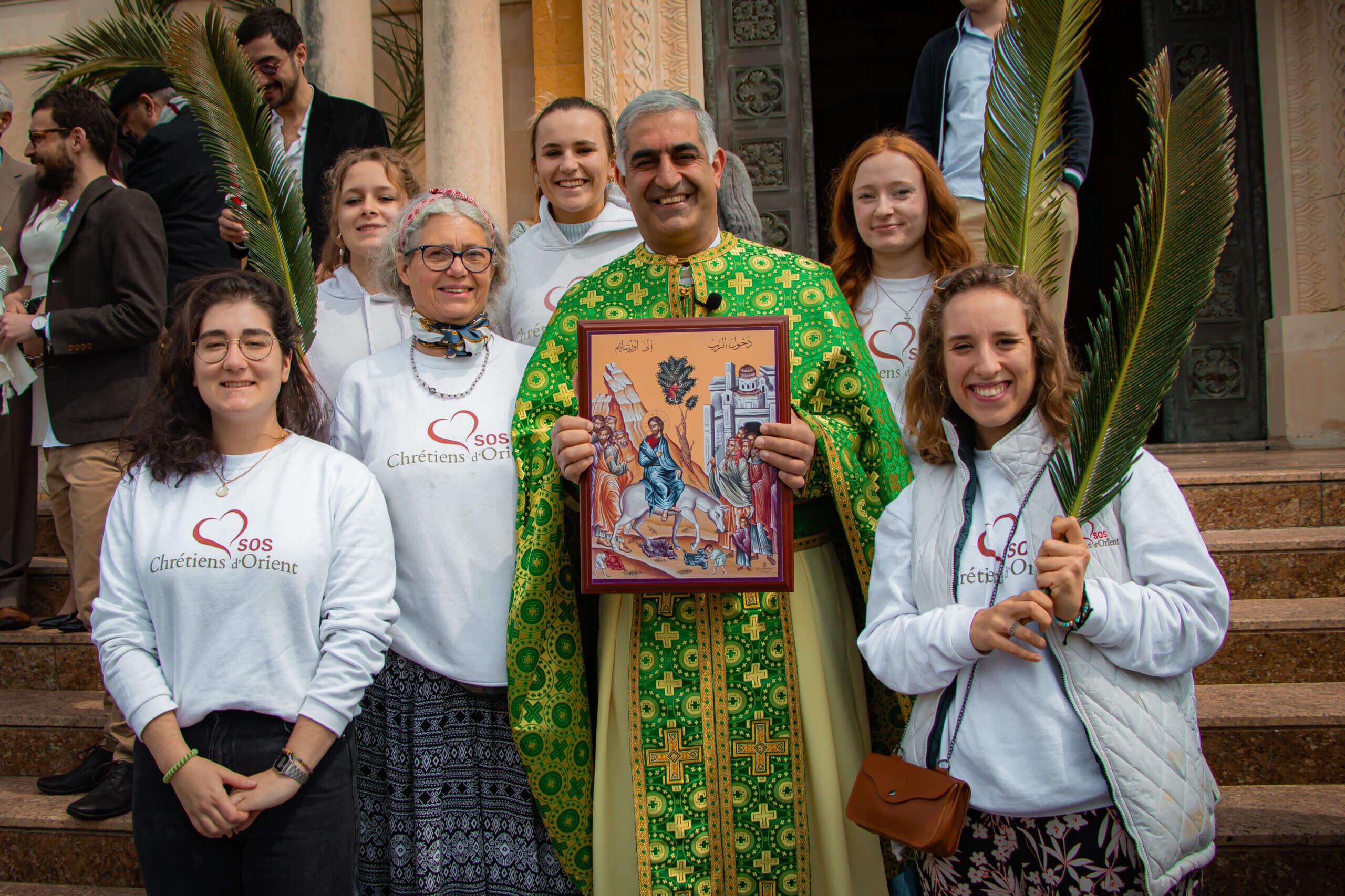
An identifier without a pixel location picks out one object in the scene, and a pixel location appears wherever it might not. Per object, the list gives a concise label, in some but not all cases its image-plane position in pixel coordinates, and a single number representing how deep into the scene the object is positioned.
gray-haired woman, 2.52
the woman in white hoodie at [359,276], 3.22
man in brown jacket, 3.92
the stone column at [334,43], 6.35
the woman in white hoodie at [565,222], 3.40
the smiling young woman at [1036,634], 1.94
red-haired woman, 3.19
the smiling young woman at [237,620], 2.12
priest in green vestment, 2.46
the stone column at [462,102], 6.32
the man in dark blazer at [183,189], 4.44
